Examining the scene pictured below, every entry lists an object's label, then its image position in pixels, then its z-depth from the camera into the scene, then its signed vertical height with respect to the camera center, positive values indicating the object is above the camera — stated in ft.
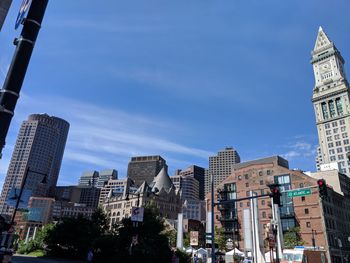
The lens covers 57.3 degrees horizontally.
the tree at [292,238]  213.71 +17.12
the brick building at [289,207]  228.63 +42.57
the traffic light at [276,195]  69.80 +14.10
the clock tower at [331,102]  463.42 +243.51
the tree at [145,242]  109.70 +4.99
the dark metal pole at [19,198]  87.60 +13.10
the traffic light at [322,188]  68.90 +15.75
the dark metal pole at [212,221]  85.39 +10.16
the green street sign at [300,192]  72.00 +15.79
